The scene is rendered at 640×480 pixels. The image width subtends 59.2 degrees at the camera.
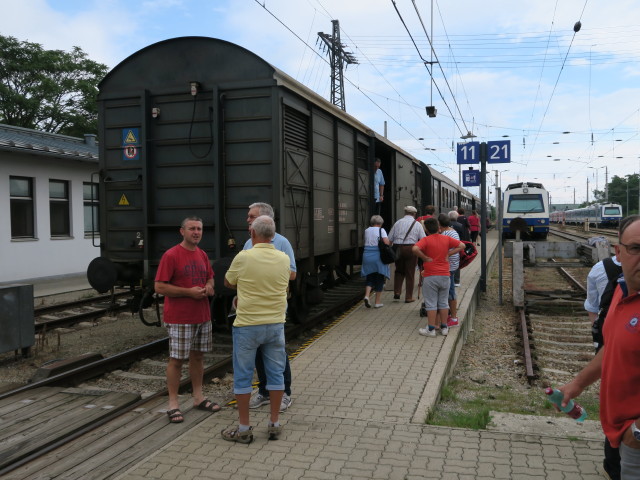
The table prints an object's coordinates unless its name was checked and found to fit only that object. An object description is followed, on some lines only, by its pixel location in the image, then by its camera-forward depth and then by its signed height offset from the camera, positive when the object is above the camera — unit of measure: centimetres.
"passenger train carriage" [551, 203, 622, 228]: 5344 -3
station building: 1430 +48
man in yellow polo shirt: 425 -71
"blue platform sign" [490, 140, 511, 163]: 1182 +137
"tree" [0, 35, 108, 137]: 3369 +843
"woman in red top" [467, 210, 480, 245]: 2080 -35
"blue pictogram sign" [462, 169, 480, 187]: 1386 +97
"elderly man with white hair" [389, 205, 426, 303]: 992 -41
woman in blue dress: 959 -67
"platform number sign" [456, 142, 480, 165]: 1195 +135
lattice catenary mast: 2958 +864
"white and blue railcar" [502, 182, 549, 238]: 2619 +40
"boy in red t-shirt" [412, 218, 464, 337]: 746 -76
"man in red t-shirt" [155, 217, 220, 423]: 473 -71
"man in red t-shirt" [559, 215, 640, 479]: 219 -62
